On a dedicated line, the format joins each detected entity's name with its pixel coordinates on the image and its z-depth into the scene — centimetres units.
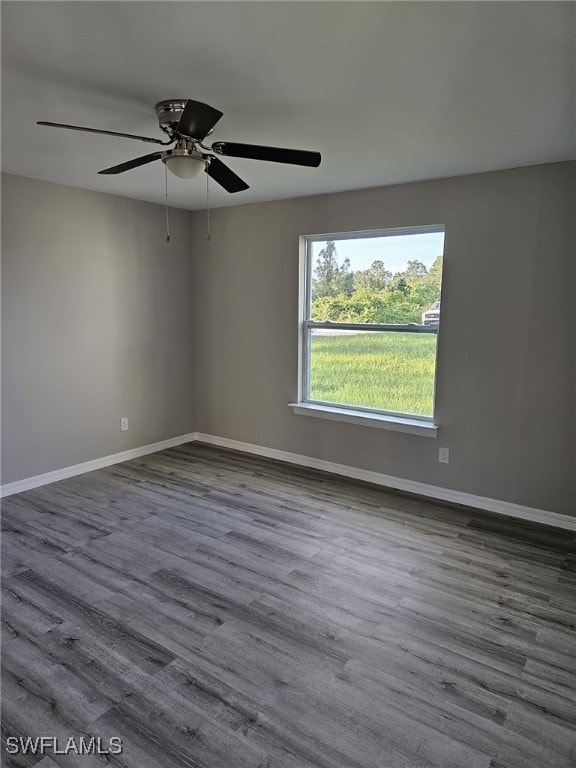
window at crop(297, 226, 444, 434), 382
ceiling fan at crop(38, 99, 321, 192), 198
